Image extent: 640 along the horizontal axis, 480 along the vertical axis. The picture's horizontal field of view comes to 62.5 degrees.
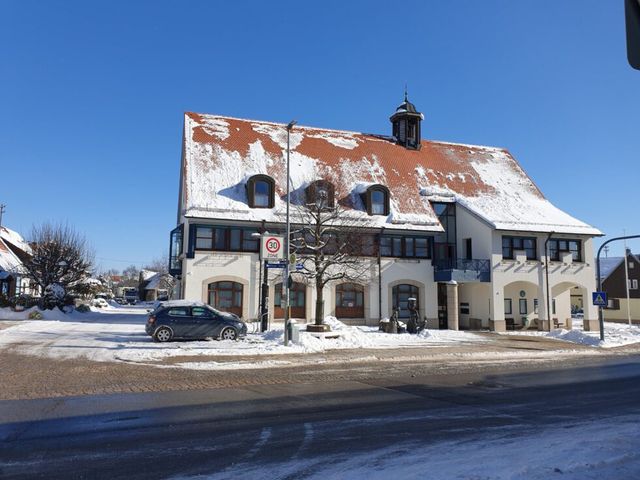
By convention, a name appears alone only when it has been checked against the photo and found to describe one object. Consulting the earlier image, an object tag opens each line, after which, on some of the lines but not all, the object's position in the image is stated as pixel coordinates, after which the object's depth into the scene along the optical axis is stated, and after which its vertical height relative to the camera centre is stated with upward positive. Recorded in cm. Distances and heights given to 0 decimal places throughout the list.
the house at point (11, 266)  4219 +250
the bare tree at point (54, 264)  3752 +235
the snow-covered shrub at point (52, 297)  3656 -7
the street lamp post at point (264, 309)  2636 -58
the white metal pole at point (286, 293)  1988 +18
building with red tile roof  3027 +436
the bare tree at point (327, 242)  2642 +305
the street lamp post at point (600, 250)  2642 +254
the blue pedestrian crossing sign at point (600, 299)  2617 +4
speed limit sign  2119 +202
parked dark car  2048 -102
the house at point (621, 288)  5772 +133
